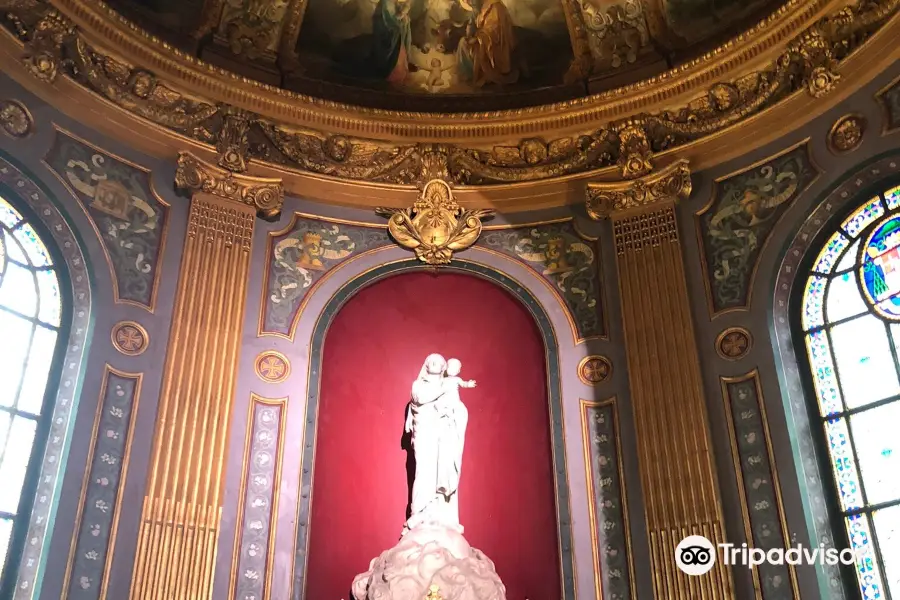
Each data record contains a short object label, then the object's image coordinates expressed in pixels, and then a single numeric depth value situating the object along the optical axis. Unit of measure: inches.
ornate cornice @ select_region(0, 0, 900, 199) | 352.8
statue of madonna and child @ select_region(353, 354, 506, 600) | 294.2
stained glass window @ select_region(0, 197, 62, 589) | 291.0
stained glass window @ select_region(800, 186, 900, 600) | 297.0
